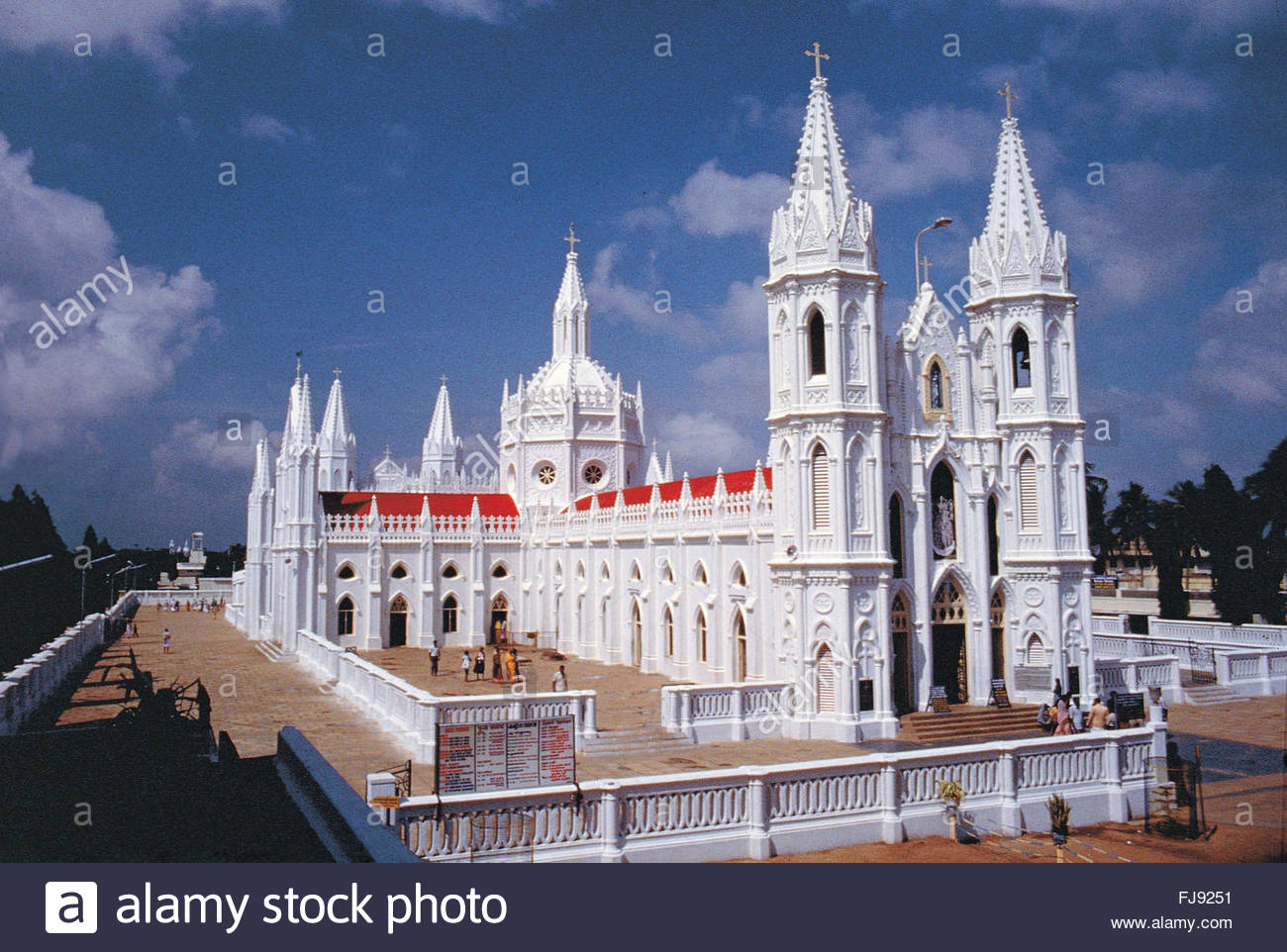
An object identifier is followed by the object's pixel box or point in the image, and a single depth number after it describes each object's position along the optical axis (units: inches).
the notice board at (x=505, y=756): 557.6
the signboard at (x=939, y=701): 1044.5
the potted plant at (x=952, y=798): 676.7
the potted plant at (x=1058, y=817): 639.1
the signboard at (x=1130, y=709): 1013.5
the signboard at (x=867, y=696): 985.5
